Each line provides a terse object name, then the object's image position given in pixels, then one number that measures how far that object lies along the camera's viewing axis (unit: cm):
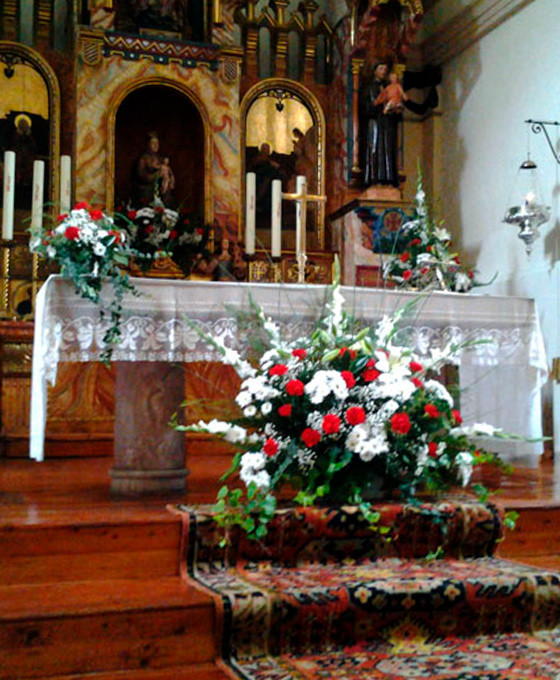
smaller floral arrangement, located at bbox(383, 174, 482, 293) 664
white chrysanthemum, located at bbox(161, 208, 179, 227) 780
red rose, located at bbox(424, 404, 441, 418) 420
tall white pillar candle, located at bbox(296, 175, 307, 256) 583
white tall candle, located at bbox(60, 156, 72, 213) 581
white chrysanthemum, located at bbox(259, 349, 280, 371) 439
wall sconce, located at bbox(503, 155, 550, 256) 732
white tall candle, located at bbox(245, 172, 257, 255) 629
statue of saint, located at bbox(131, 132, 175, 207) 844
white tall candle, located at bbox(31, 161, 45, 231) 532
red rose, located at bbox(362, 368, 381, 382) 422
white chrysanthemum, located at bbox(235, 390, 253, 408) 423
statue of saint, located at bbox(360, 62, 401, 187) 852
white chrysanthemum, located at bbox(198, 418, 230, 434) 413
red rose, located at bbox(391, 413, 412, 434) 407
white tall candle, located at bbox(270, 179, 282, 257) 610
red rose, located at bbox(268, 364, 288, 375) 424
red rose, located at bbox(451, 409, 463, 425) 446
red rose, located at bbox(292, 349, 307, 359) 429
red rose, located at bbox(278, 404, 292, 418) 412
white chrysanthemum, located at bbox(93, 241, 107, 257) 457
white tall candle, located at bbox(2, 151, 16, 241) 591
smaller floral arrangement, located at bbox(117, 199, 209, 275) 772
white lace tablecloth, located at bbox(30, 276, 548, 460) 461
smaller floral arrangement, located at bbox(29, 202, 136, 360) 456
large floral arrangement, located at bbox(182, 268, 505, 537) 411
